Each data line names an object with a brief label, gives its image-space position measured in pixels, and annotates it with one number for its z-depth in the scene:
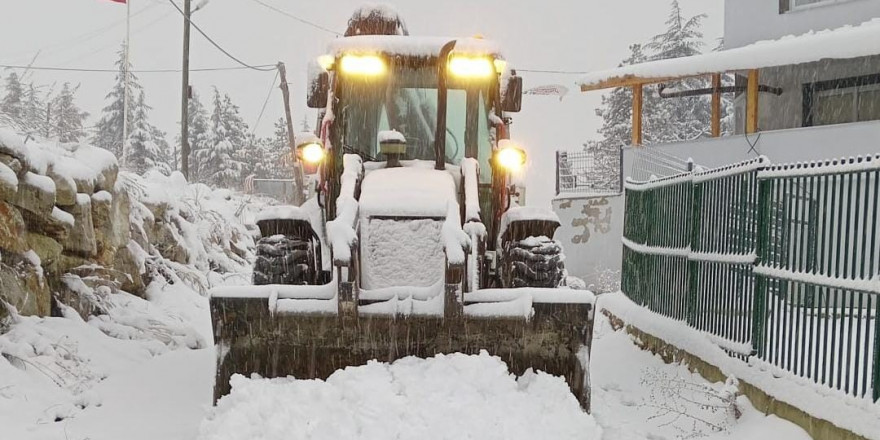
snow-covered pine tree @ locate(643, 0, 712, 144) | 40.72
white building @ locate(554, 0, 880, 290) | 14.30
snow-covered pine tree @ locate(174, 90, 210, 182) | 54.62
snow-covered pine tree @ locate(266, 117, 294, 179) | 61.86
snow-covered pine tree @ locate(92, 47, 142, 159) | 50.16
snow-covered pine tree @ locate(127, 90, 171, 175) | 44.47
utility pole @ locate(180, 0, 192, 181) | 25.75
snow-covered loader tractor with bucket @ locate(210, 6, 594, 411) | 5.00
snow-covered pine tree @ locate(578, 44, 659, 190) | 41.25
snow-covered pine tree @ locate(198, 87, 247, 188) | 52.31
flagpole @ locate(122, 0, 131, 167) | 25.77
